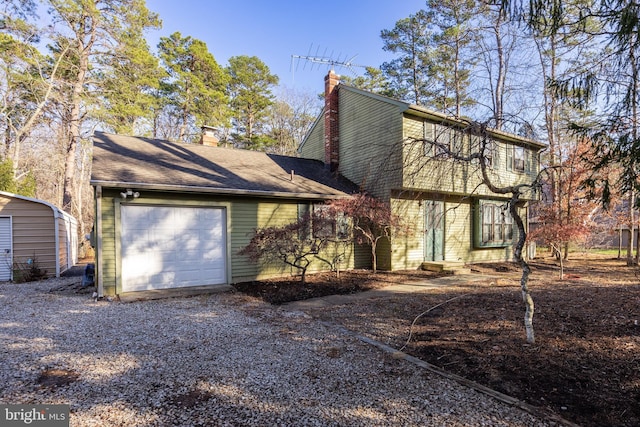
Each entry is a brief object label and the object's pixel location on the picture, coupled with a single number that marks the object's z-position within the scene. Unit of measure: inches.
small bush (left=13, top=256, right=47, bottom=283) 381.4
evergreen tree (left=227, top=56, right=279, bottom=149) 879.7
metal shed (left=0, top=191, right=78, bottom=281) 382.0
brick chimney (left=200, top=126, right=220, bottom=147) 498.6
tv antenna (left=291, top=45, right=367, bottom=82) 522.0
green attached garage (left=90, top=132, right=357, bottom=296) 281.7
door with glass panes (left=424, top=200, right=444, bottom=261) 454.3
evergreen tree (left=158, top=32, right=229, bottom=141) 767.1
